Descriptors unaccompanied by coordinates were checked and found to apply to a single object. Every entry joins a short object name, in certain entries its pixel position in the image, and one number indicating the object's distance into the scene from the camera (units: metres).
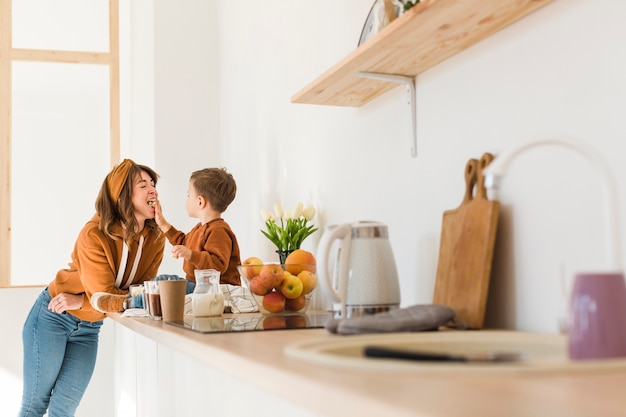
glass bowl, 1.80
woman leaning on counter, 2.53
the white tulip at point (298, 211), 2.18
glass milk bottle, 1.82
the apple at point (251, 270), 1.82
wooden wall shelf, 1.20
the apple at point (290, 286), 1.82
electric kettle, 1.36
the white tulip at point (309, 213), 2.17
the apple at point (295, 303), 1.84
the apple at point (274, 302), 1.83
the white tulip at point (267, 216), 2.33
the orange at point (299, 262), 1.86
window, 4.38
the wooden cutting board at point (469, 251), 1.25
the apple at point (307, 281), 1.84
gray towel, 1.06
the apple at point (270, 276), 1.79
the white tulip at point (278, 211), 2.25
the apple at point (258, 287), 1.80
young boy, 2.33
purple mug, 0.77
